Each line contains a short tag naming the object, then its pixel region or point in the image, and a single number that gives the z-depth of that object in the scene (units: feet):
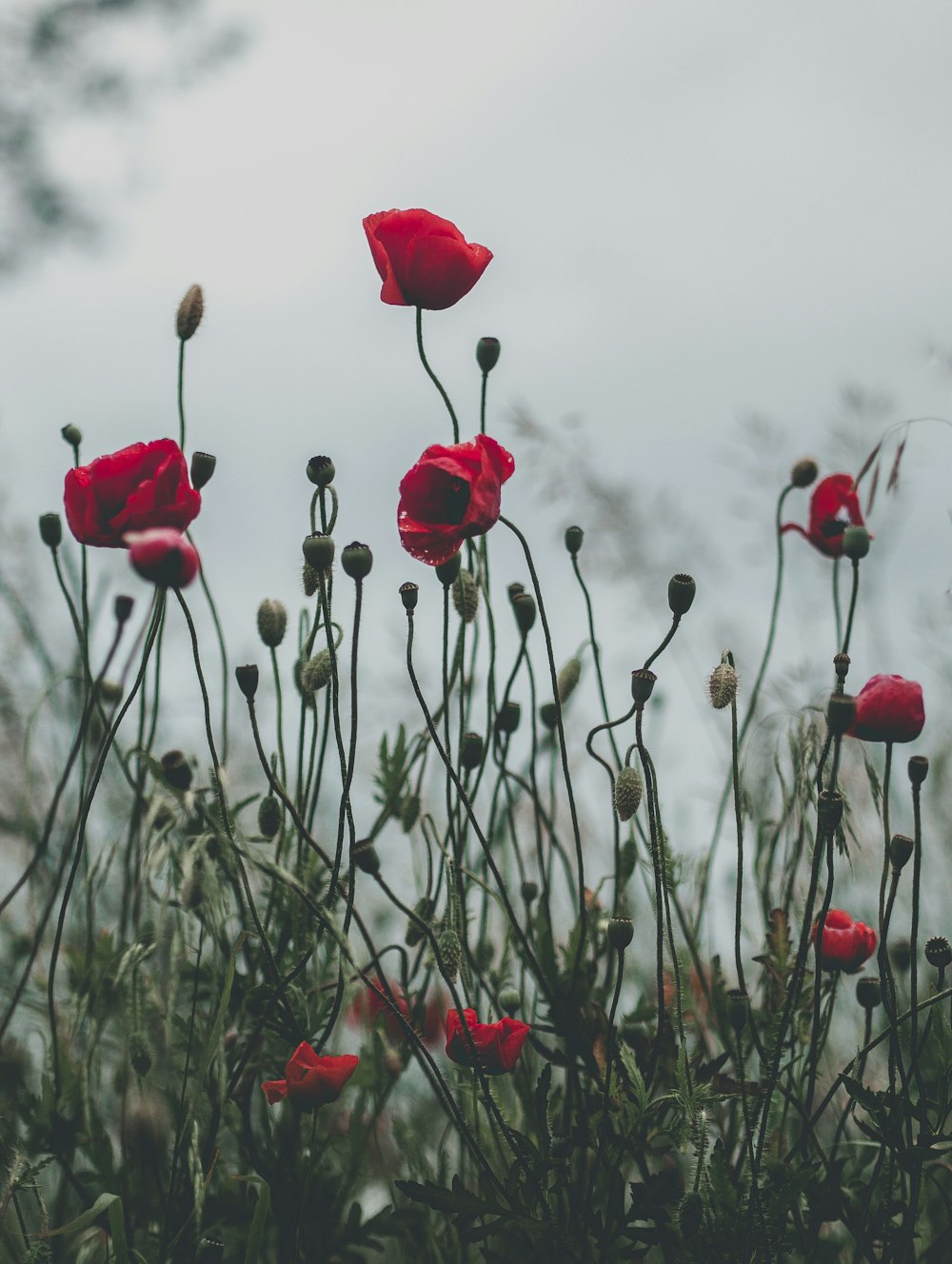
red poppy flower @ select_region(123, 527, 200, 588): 3.67
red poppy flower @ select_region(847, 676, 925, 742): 3.91
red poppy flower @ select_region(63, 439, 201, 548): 3.92
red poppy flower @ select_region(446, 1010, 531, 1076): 3.98
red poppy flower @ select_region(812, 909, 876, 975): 4.09
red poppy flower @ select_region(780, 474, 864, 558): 4.50
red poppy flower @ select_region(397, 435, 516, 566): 3.89
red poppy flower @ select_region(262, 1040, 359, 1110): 3.93
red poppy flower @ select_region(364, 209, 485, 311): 4.13
